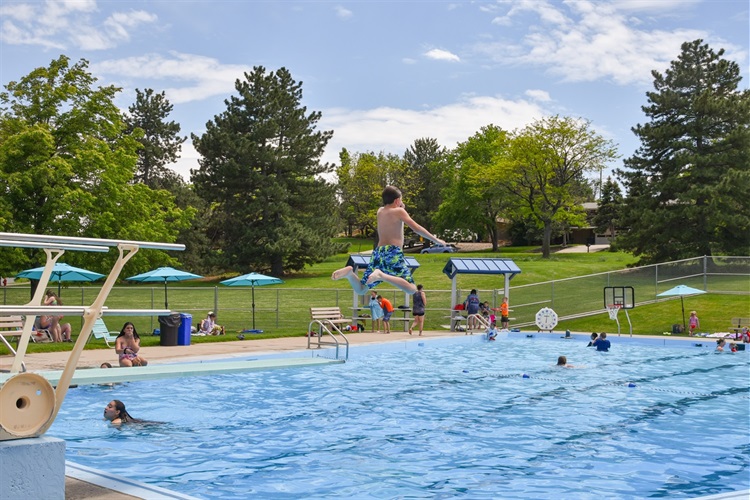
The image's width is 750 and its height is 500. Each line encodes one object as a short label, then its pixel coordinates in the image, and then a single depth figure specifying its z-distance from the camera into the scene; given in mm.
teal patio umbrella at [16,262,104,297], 21875
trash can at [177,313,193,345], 20938
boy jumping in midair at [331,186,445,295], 10430
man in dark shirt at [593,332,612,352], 22828
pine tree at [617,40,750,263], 40406
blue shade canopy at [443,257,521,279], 28484
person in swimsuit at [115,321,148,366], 15638
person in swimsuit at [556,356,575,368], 18906
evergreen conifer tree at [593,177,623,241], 75938
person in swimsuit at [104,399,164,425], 11484
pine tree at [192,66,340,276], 52188
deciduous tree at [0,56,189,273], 26750
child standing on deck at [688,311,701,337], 26062
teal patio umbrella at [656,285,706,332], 26031
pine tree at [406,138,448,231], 88562
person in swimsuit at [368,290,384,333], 26406
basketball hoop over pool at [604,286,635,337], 27405
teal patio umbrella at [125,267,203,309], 23375
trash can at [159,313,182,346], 20672
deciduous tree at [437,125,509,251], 72938
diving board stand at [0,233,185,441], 5277
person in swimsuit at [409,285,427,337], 25391
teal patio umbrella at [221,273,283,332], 25203
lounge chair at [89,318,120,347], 21125
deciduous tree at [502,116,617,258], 63312
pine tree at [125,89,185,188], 62531
